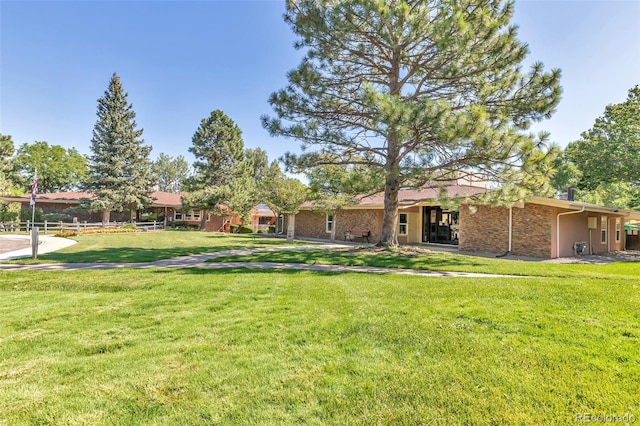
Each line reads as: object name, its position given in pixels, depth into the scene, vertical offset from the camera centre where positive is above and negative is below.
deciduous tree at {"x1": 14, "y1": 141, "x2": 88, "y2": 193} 43.83 +6.63
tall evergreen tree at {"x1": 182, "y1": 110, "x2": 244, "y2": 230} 34.72 +7.00
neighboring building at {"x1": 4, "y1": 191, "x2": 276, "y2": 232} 31.50 +0.66
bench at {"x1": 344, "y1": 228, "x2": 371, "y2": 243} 20.11 -0.60
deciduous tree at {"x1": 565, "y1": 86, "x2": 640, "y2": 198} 20.33 +5.25
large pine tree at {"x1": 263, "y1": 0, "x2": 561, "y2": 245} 9.48 +4.67
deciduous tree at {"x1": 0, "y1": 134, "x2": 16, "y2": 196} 35.82 +6.60
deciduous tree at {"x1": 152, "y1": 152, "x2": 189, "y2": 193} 65.56 +9.50
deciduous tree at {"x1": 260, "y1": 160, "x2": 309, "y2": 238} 21.12 +1.82
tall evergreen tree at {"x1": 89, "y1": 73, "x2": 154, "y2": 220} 28.92 +5.26
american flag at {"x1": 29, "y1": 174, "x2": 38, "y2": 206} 19.66 +1.48
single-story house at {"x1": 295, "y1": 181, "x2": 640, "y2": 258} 14.03 +0.15
